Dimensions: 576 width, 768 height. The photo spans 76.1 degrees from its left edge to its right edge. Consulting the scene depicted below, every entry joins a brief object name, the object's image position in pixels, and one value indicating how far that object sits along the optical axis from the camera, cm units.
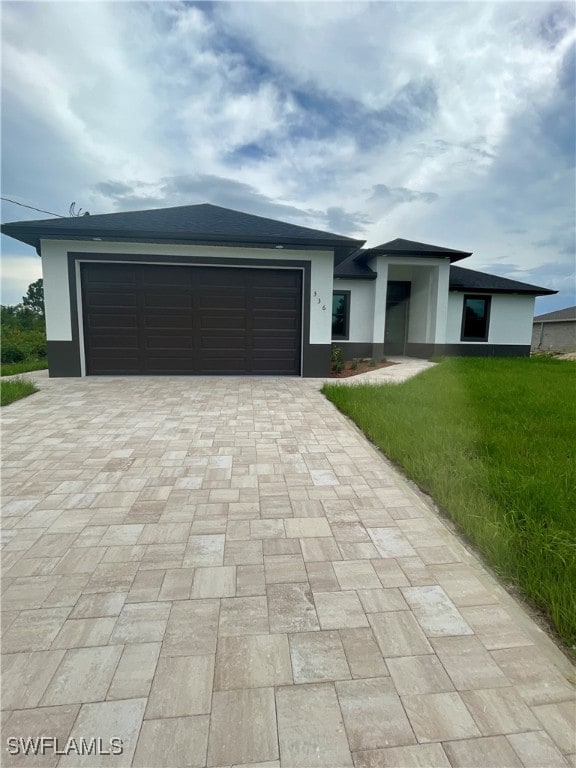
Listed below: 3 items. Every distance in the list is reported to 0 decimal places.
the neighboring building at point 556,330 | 2453
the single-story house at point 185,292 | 808
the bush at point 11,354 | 1155
